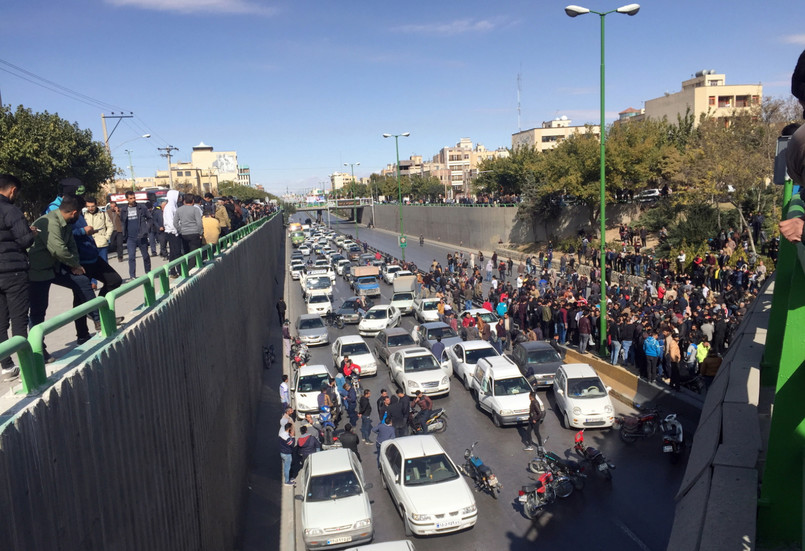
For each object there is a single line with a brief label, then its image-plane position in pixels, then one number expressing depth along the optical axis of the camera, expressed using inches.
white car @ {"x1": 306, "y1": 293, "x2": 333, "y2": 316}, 1164.3
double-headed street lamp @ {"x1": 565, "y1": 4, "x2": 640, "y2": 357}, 671.8
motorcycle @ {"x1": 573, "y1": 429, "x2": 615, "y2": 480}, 456.4
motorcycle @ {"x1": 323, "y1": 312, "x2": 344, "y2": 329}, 1091.0
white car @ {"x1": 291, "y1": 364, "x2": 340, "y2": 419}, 633.0
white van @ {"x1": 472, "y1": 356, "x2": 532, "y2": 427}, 578.9
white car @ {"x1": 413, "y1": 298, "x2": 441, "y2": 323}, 1048.2
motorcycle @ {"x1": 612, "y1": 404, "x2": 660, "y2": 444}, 529.0
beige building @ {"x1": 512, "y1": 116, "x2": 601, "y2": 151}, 4173.2
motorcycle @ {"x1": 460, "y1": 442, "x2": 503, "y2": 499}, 451.2
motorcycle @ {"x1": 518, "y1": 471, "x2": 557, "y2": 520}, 415.5
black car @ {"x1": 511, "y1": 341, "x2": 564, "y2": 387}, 671.8
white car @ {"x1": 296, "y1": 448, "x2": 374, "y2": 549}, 392.5
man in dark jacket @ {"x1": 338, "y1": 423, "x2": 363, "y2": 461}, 502.9
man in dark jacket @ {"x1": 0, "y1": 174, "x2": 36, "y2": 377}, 188.5
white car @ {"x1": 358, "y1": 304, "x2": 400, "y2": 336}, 1010.7
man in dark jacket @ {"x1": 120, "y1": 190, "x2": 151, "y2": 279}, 519.4
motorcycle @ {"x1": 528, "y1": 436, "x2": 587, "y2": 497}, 445.4
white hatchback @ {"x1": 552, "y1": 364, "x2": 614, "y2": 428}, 552.4
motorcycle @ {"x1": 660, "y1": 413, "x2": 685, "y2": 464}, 477.1
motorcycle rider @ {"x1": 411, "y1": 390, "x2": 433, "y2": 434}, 570.1
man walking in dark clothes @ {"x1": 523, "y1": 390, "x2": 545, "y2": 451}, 524.4
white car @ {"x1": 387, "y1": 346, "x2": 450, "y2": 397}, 676.7
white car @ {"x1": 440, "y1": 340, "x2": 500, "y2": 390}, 721.0
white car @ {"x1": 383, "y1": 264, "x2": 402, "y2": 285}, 1576.4
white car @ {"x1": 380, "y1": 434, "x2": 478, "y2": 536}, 397.1
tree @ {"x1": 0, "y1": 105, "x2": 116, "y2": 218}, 907.4
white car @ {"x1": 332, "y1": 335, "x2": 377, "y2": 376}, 765.9
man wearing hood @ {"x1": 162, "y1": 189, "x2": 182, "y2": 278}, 465.7
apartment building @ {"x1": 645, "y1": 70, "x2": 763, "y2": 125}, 2554.1
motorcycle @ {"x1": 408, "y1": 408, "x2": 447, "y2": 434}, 588.1
